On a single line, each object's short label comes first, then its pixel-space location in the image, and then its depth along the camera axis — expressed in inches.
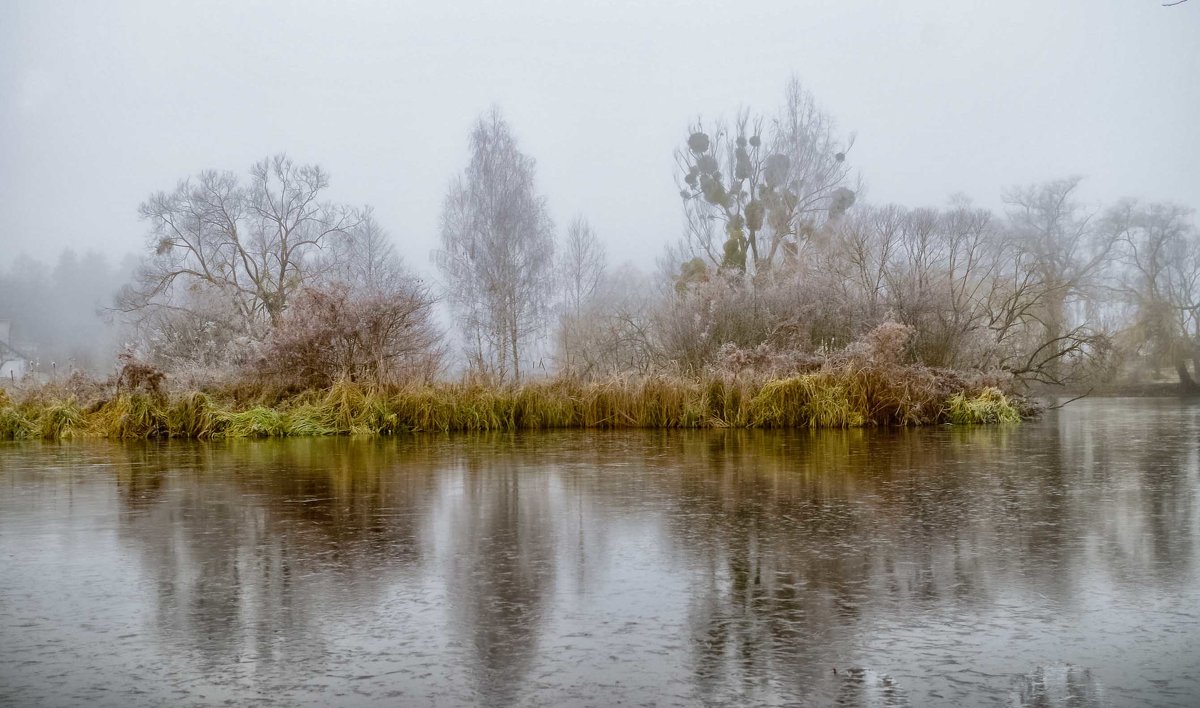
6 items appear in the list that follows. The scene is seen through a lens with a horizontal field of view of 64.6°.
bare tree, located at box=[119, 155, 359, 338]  1203.9
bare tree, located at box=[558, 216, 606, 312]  1843.0
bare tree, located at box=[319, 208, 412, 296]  1525.6
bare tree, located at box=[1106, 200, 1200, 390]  1333.7
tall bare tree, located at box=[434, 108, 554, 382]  1556.3
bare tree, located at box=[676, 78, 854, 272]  1485.0
